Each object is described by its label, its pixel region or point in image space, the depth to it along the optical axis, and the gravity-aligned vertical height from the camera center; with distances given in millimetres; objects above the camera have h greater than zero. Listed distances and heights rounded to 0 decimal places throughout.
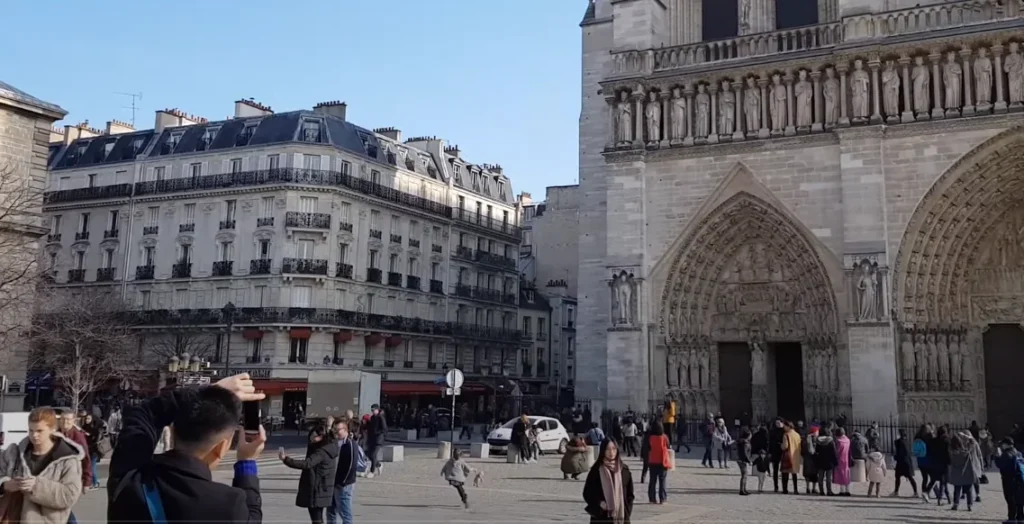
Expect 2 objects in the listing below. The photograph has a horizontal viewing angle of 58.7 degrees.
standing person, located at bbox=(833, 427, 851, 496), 13633 -1152
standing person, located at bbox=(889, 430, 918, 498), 13398 -1100
